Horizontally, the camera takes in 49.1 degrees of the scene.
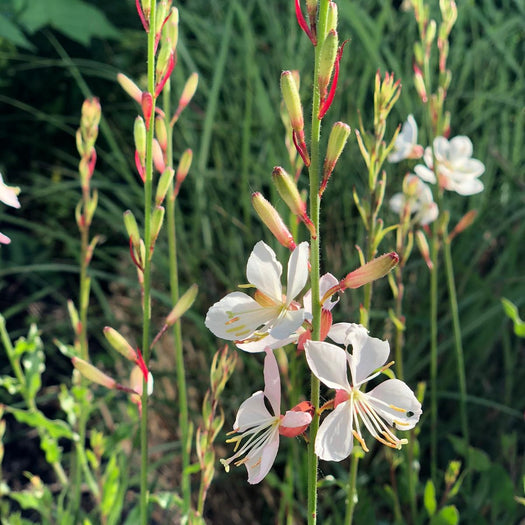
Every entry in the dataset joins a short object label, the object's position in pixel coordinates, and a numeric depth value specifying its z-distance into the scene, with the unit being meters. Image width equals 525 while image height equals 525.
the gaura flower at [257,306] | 0.14
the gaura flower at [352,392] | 0.13
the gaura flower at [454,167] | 0.31
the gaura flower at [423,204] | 0.30
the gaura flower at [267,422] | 0.14
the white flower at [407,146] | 0.30
